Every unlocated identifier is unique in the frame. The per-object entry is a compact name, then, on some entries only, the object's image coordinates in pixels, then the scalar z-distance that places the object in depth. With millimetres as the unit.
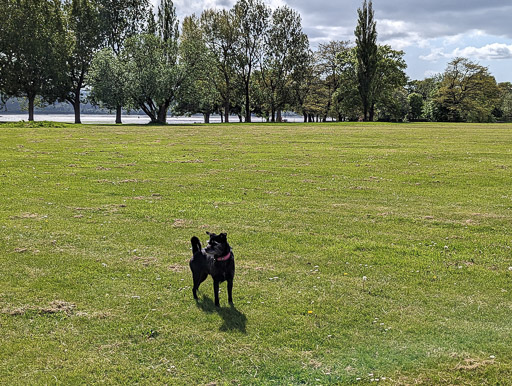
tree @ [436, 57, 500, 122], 98375
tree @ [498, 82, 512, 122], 117462
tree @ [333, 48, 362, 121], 94875
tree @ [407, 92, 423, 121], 126188
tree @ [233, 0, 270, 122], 87312
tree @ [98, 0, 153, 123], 81438
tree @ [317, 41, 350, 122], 107500
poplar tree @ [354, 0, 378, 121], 83000
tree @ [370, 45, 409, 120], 91750
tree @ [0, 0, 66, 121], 71000
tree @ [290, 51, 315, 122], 93688
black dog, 7141
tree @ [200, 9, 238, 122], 87688
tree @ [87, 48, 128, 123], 70000
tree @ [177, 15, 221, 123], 75875
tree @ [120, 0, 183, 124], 70688
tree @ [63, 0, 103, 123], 77000
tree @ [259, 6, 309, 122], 89312
